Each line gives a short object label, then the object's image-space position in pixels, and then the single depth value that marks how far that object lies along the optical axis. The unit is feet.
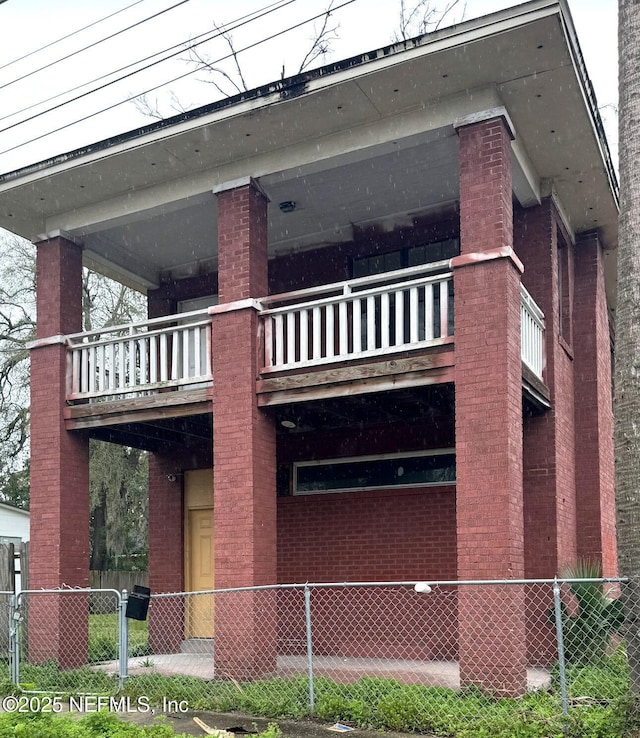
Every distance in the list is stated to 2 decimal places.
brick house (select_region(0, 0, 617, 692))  30.42
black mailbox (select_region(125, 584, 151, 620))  30.94
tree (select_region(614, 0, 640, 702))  22.21
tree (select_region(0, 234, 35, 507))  104.53
